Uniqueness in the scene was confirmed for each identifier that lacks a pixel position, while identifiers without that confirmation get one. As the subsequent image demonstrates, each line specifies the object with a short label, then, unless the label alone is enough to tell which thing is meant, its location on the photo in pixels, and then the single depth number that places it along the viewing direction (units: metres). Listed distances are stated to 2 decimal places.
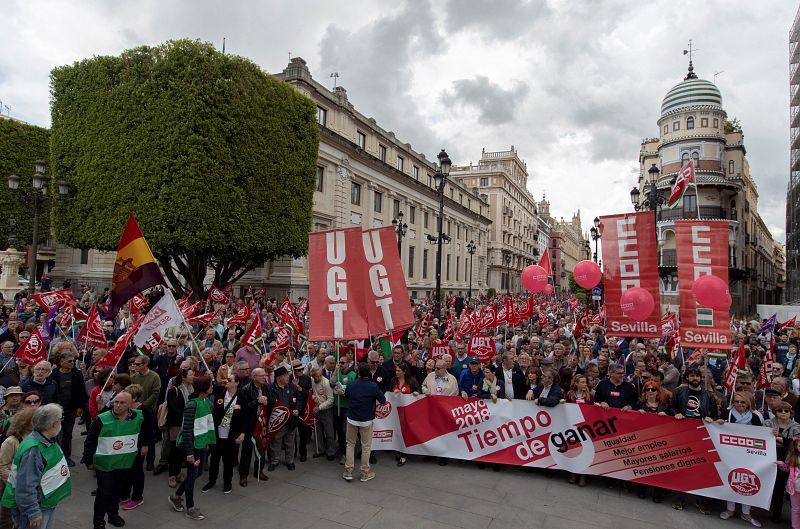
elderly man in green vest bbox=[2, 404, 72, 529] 3.93
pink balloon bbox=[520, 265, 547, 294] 14.66
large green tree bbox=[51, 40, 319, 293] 19.38
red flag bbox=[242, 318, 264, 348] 9.67
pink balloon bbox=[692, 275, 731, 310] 7.95
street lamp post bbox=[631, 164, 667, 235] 14.79
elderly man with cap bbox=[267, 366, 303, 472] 7.11
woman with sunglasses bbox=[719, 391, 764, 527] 6.33
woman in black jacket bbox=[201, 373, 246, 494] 6.44
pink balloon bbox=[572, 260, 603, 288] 12.93
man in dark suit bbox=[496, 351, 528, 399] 7.88
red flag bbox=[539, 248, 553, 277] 18.40
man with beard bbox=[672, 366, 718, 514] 6.45
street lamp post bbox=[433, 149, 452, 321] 16.77
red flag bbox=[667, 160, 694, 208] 12.59
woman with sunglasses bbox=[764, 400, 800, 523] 5.94
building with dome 43.53
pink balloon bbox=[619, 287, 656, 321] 8.83
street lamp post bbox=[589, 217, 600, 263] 24.67
